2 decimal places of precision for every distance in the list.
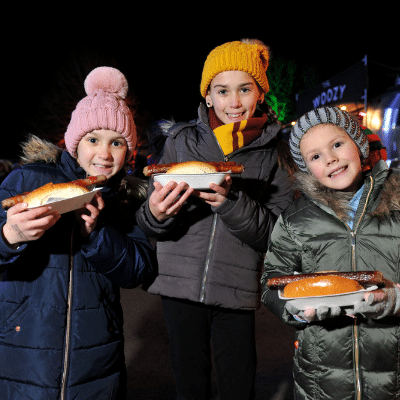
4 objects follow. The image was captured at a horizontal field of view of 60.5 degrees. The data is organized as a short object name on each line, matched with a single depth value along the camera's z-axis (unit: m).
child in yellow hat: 2.34
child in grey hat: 1.93
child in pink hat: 1.99
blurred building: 9.80
